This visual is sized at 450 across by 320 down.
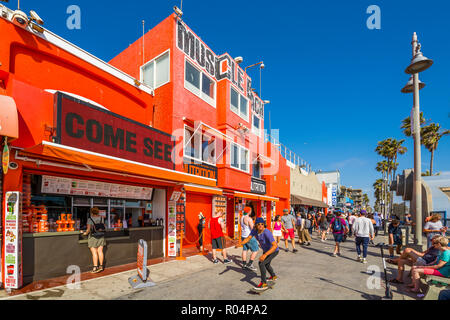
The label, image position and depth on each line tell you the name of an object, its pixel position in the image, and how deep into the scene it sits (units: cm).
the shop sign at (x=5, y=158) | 511
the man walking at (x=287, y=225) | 1118
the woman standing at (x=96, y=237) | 691
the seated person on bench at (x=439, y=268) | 521
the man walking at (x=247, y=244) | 774
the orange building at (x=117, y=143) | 600
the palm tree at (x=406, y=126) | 3309
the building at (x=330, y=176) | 6026
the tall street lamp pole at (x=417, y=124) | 923
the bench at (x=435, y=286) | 488
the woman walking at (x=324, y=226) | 1494
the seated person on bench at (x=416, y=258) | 586
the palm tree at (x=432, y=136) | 3036
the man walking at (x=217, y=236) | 847
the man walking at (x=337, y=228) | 1016
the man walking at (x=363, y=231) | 887
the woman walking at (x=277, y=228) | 1100
